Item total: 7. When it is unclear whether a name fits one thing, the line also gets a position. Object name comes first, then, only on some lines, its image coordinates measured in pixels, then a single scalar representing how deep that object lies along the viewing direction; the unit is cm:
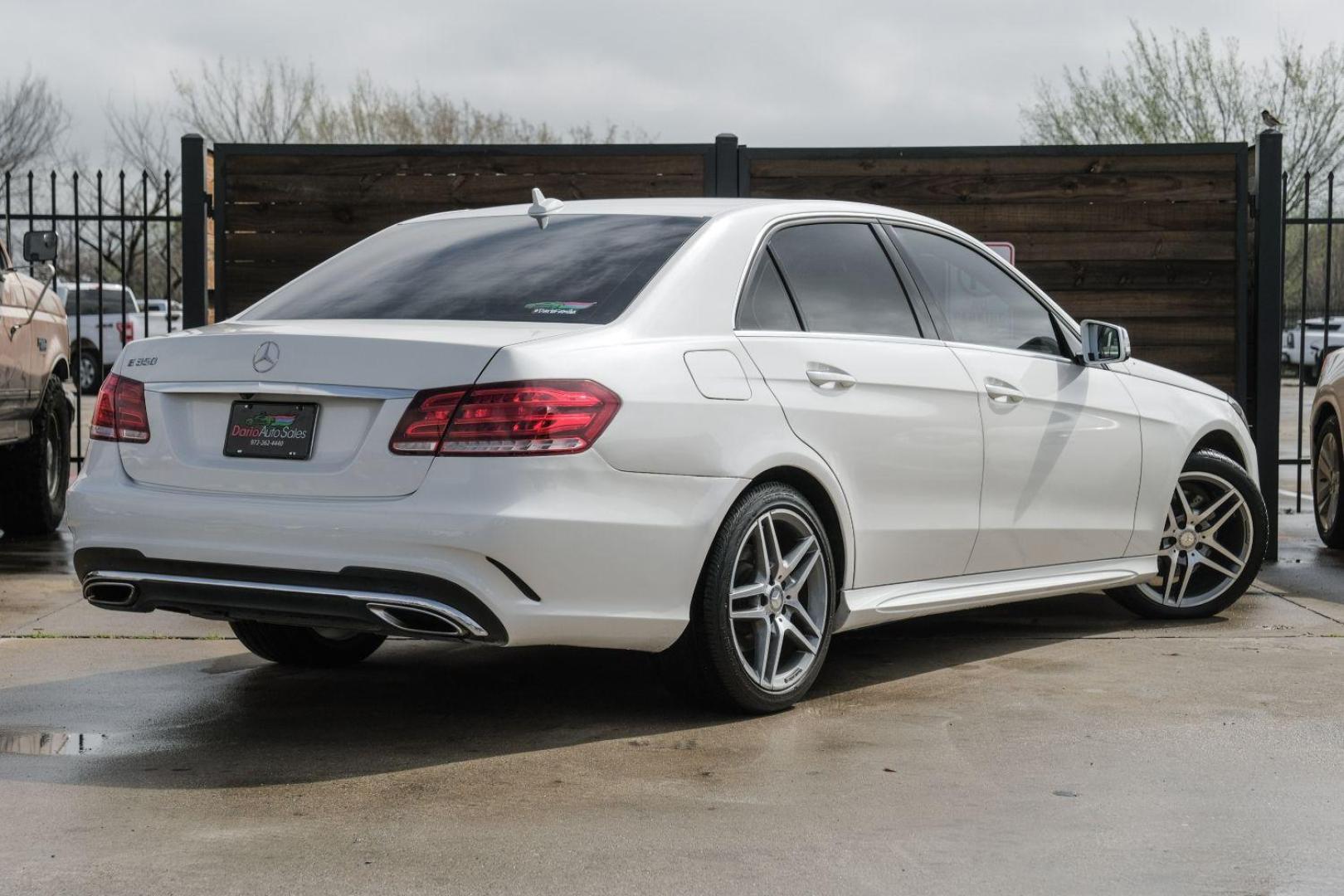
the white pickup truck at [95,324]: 2905
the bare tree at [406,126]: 4700
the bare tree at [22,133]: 4488
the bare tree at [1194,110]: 3506
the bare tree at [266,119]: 4625
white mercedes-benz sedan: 451
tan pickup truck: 970
